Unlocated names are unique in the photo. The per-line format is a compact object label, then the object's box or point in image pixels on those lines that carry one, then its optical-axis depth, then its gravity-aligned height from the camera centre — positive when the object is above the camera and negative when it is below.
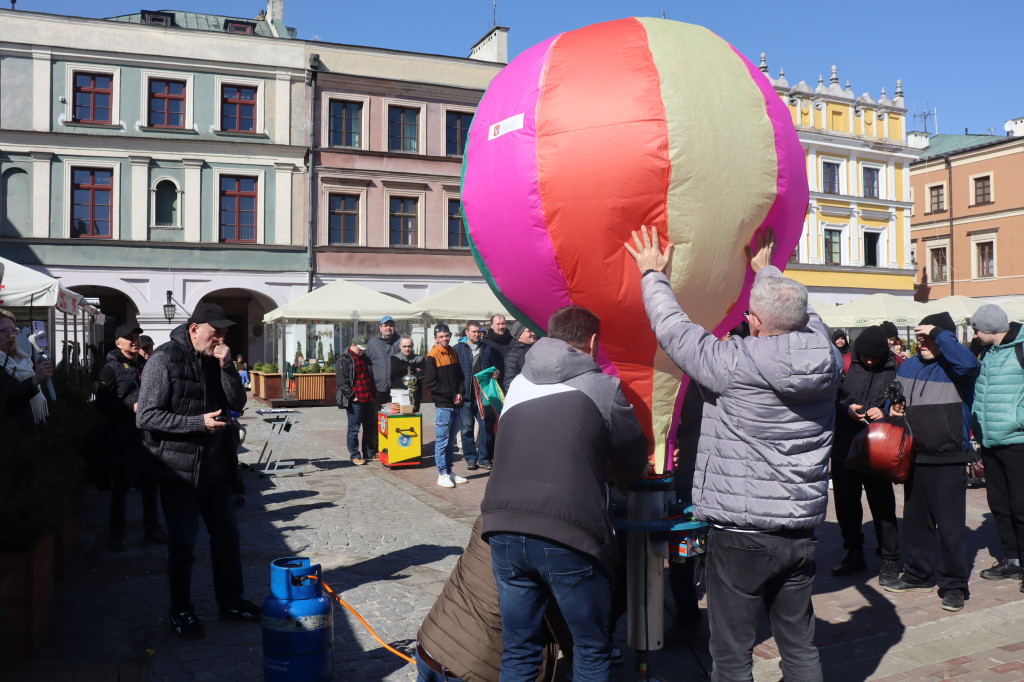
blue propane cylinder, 3.83 -1.32
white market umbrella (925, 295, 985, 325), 20.21 +1.28
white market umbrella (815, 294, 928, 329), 20.53 +1.19
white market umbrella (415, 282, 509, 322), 18.58 +1.25
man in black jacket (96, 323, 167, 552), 6.91 -0.72
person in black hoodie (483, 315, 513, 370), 10.91 +0.23
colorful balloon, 3.29 +0.78
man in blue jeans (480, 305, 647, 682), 2.97 -0.54
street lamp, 24.72 +1.44
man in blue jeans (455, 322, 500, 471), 10.84 -0.71
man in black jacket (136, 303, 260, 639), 4.70 -0.54
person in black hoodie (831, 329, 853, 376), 9.94 +0.21
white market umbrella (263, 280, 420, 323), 18.66 +1.19
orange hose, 4.48 -1.64
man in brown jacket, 3.59 -1.26
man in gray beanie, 5.75 -0.47
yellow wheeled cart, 11.27 -1.19
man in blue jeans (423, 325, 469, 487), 10.08 -0.54
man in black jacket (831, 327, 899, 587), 5.91 -0.90
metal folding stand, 10.70 -0.99
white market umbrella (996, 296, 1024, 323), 20.38 +1.26
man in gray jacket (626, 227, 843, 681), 3.17 -0.39
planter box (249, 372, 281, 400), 22.59 -0.82
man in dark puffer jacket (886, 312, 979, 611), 5.39 -0.68
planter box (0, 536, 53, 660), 4.16 -1.29
